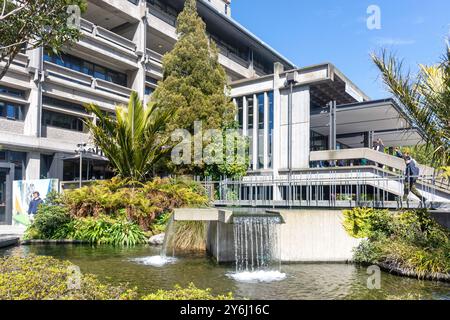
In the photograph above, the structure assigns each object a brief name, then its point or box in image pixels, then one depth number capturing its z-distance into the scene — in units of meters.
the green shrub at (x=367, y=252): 11.35
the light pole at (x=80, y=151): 21.21
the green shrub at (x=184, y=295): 4.95
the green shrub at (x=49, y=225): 15.85
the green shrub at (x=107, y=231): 15.88
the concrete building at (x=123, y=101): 23.33
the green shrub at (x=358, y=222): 12.07
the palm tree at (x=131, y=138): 19.17
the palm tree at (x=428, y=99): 10.19
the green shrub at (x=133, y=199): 17.28
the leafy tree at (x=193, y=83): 20.92
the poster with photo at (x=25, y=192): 18.70
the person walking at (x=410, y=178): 12.33
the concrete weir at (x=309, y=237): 11.91
